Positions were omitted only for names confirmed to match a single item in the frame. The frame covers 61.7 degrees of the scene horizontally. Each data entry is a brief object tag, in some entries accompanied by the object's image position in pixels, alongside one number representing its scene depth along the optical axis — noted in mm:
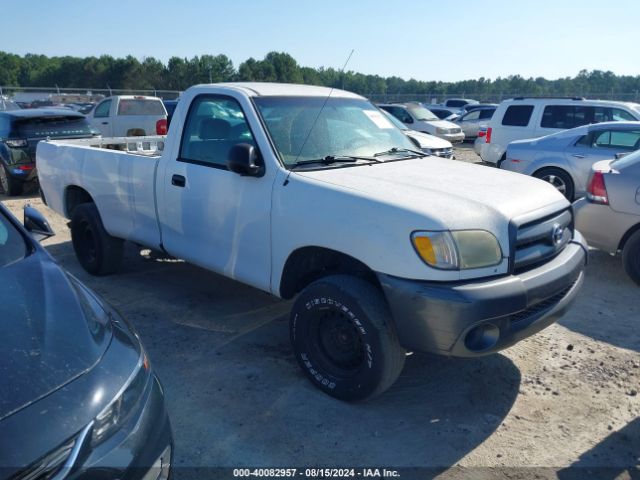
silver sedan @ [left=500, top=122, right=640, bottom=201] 8641
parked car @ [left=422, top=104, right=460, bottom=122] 24545
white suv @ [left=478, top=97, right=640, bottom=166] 10977
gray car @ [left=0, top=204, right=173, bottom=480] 1799
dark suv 10078
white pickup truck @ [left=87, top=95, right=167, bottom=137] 14458
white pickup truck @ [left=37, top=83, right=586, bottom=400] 2930
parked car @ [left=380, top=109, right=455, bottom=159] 11562
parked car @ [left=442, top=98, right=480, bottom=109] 34644
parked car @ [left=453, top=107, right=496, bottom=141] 22219
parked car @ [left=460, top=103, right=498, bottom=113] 23317
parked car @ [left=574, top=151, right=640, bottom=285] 5480
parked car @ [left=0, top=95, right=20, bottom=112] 25612
